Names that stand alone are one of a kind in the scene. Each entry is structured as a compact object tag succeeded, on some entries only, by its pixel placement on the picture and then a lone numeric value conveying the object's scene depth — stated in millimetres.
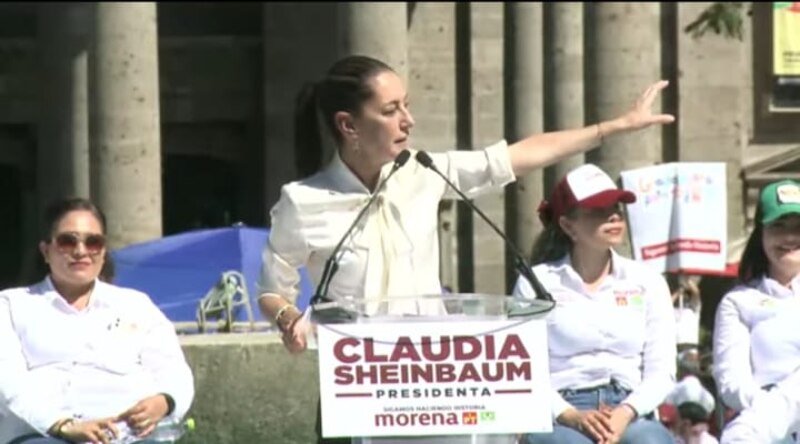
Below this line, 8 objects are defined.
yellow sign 61344
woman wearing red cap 15641
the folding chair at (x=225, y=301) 25391
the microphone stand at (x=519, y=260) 12328
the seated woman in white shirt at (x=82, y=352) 14711
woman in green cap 15719
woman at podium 13000
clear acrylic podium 11922
